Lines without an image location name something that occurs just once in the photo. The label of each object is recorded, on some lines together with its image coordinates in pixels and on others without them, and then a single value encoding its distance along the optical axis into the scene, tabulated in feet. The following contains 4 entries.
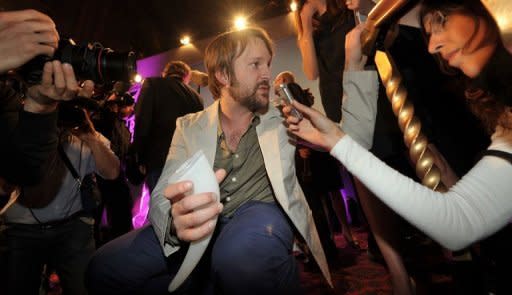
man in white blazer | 3.06
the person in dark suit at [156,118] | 7.95
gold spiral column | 2.39
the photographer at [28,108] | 3.03
